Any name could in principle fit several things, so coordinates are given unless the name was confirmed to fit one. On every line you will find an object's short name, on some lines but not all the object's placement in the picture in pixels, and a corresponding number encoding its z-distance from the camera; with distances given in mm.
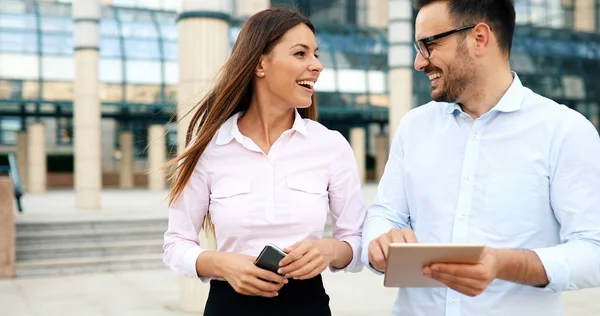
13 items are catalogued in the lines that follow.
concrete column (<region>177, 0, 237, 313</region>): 8211
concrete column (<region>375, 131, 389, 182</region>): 33344
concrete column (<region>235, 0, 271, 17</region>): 32022
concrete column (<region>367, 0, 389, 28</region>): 34312
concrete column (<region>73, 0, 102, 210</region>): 17031
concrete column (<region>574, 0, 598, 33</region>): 36781
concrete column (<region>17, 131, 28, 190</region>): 26975
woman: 2680
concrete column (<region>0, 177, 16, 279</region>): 10711
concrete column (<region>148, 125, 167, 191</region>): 26734
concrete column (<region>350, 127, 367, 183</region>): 30359
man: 2188
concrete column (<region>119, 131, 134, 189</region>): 29609
